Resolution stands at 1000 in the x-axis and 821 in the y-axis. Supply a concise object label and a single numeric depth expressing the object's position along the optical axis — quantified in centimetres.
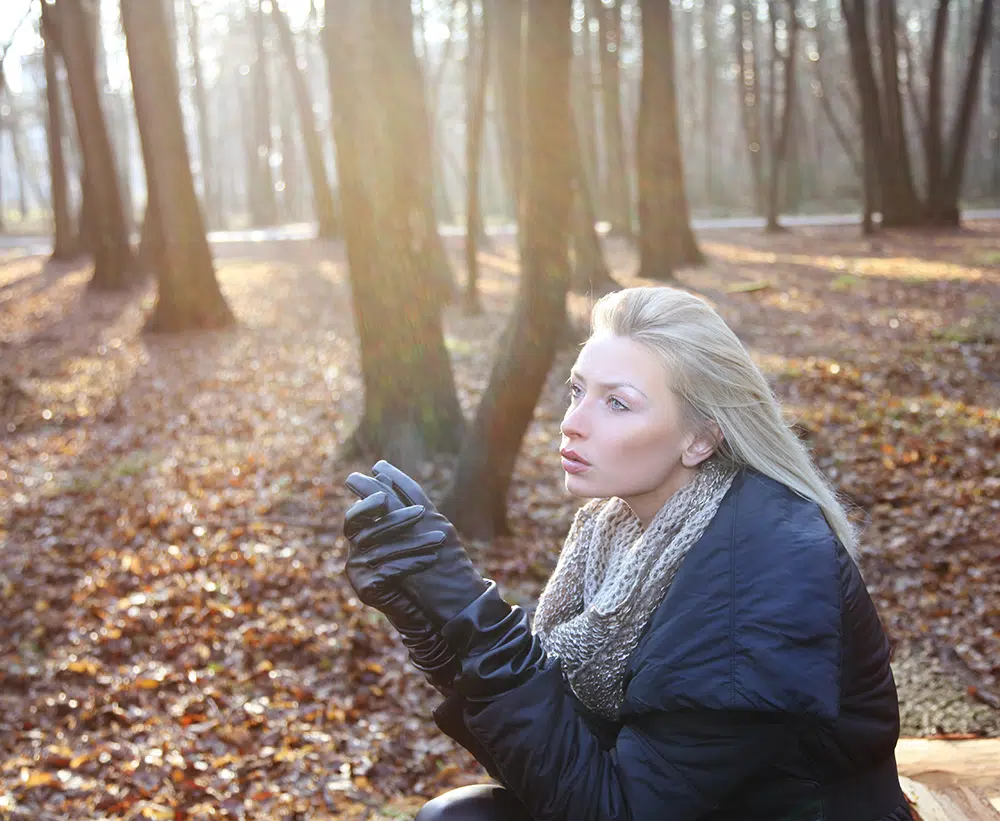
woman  192
